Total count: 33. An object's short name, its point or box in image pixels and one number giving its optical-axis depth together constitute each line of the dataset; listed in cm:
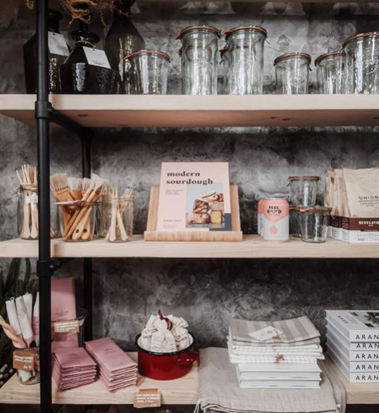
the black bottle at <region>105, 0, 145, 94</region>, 130
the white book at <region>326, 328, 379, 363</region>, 117
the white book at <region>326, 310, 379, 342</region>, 117
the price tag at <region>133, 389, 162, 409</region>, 112
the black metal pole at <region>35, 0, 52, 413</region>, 104
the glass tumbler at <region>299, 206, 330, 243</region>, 118
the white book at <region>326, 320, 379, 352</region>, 117
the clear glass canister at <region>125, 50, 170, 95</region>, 118
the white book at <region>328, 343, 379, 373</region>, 118
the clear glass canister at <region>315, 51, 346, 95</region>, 125
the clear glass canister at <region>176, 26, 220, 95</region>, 122
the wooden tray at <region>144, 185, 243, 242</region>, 116
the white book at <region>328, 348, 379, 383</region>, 118
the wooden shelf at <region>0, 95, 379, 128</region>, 110
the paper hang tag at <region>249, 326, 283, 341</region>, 122
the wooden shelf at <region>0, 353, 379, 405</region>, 113
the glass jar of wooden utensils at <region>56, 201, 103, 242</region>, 116
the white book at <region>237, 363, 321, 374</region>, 115
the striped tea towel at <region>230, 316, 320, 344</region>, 120
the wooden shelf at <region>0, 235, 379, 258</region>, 111
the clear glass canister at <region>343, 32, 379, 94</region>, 118
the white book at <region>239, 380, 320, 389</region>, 115
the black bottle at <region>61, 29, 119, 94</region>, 114
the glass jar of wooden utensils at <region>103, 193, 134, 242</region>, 117
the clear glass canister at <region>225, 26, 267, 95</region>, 120
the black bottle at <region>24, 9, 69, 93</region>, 121
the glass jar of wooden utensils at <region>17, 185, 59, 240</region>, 118
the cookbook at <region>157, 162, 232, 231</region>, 120
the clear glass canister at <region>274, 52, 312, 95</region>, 125
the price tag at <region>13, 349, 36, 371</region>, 115
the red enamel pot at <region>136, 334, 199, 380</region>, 119
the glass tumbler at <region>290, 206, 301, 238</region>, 127
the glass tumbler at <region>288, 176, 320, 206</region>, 131
